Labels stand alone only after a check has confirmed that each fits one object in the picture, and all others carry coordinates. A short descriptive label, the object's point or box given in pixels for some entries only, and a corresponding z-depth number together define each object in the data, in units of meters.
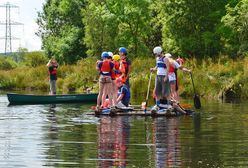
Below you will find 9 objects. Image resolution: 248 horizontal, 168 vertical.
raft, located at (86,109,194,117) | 21.42
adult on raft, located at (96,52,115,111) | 22.02
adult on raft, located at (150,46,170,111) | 21.55
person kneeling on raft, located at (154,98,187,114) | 21.66
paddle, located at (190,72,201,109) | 24.56
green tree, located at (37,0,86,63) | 66.31
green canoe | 30.84
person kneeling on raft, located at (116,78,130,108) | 22.73
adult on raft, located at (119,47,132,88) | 22.91
